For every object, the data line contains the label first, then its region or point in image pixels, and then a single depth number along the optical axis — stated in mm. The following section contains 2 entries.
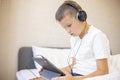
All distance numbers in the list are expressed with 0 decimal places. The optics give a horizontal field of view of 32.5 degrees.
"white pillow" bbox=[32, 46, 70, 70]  2219
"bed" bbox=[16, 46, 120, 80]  2213
